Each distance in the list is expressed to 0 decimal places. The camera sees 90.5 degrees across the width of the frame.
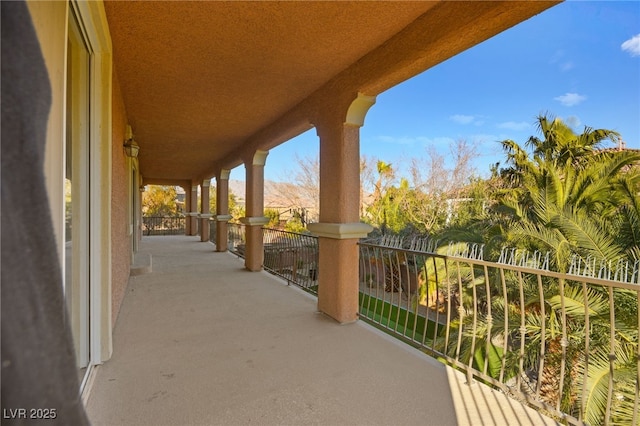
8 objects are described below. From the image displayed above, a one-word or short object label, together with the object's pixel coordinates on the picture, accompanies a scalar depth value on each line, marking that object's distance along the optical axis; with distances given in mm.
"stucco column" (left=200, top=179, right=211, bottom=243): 10812
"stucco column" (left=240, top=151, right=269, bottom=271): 5895
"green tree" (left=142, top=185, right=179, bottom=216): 17891
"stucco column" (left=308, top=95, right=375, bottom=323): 3248
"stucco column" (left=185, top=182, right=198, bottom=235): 12917
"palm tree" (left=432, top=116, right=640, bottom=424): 3312
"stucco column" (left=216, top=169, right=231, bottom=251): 8259
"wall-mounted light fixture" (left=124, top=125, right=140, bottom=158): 3986
